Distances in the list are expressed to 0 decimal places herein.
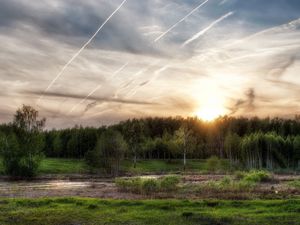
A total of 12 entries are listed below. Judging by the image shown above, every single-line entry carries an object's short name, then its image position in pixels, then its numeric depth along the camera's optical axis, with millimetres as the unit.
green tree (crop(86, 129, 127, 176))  78309
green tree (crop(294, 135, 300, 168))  101780
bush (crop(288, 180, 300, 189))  41873
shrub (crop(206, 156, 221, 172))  87883
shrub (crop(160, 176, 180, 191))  37982
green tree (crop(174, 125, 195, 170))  101856
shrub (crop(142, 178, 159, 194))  37566
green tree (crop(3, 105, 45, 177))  66848
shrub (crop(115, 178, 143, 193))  38177
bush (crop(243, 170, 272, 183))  52165
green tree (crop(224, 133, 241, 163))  107903
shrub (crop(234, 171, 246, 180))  59422
